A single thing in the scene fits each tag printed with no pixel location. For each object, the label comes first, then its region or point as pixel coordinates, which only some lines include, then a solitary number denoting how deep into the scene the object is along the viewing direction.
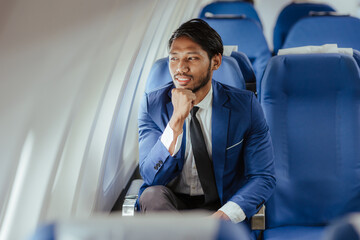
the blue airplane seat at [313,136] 2.06
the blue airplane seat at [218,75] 2.15
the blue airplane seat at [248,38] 3.76
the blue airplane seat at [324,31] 3.80
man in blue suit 1.88
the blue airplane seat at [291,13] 5.40
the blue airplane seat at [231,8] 5.38
